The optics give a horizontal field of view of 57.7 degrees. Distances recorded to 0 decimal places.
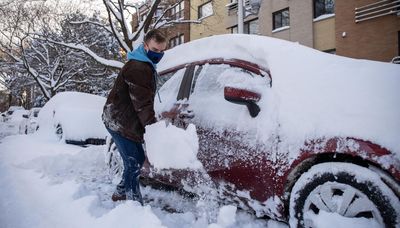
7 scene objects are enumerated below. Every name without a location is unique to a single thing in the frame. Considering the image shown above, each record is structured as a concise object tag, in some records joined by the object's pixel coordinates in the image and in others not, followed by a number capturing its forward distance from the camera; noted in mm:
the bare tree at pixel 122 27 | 13906
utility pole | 8625
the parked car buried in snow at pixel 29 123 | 11602
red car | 2457
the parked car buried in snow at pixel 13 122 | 16672
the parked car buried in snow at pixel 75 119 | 8547
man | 3314
